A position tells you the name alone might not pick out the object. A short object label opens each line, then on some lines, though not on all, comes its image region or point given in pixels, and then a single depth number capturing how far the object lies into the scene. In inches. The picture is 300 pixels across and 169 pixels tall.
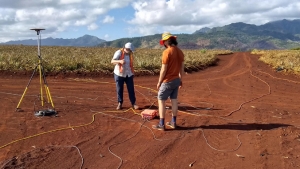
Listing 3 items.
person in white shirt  279.1
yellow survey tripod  251.2
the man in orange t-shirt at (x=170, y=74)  216.5
